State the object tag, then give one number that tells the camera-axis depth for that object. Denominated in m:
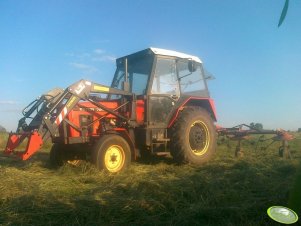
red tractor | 6.40
